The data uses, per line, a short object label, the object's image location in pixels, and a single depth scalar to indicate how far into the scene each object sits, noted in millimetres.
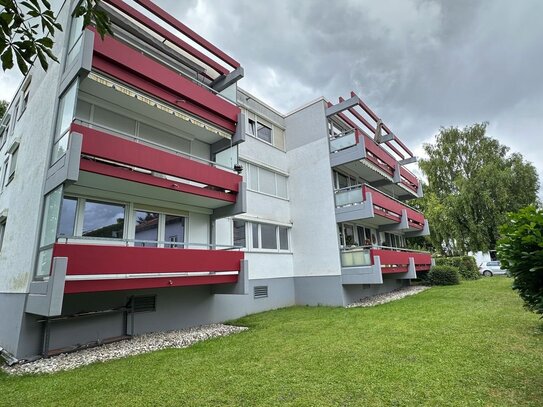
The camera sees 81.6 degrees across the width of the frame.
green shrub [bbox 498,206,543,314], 5004
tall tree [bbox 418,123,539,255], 31250
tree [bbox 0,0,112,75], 2850
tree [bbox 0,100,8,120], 26889
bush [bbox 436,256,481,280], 29328
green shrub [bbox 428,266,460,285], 25219
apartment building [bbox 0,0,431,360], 9359
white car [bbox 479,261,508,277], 37250
